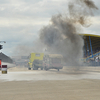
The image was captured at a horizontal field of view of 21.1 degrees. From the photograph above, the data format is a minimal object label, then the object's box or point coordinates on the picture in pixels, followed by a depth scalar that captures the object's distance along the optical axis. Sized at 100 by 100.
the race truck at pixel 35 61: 47.72
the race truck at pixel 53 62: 41.59
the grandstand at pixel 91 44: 100.25
